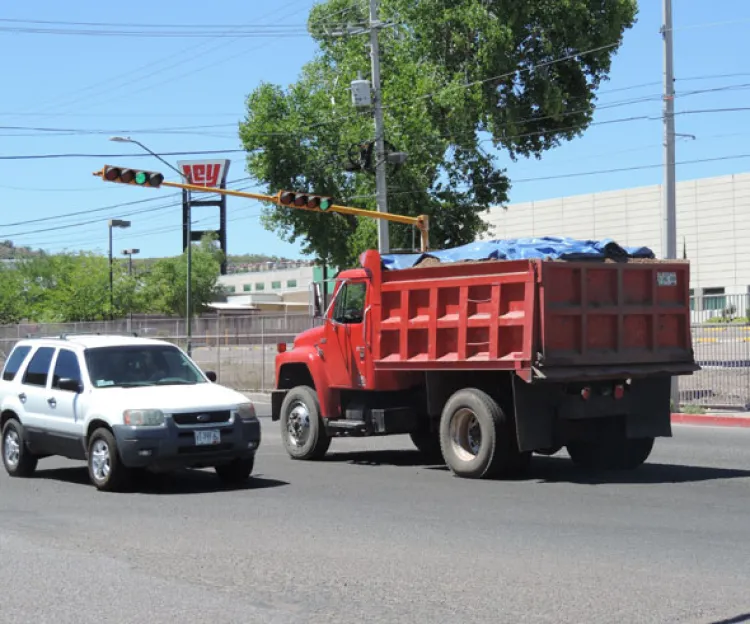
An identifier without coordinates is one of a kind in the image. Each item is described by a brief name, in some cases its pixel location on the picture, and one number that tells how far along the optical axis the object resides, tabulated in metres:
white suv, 13.20
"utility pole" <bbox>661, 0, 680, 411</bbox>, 26.64
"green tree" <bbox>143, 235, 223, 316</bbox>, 104.81
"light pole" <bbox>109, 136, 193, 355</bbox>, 38.28
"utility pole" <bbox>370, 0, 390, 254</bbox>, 35.62
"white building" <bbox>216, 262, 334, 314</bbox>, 142.88
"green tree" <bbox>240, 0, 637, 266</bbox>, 46.66
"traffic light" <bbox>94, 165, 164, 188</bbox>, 26.59
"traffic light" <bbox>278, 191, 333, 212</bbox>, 29.31
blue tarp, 13.82
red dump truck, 13.48
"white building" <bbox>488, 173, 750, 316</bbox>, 93.19
